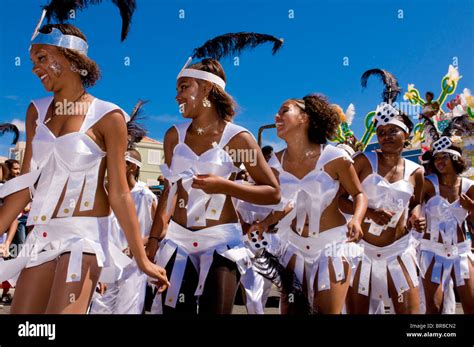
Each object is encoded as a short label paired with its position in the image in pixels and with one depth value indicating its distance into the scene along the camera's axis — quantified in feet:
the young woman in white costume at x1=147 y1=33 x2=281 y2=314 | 10.62
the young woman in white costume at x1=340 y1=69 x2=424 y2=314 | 15.31
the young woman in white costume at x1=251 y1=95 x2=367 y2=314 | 13.20
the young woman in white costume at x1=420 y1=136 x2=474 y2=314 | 18.67
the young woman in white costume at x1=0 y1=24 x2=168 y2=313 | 8.94
